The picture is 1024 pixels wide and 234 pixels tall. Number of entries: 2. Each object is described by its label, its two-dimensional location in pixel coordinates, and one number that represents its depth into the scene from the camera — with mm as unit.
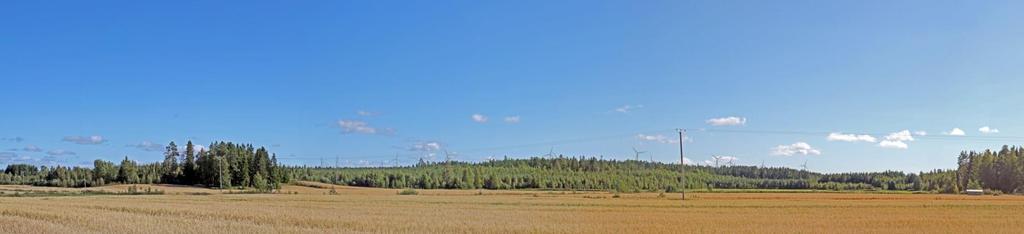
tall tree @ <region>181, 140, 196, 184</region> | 172625
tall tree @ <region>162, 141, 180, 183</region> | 179375
